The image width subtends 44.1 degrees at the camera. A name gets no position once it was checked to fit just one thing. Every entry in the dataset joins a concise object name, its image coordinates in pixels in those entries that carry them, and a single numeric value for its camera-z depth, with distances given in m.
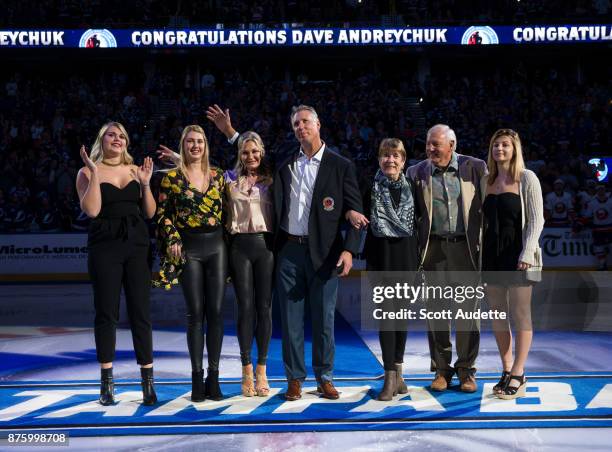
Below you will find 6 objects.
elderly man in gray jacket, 5.14
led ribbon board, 21.31
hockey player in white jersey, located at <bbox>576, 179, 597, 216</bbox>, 13.11
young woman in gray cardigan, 4.90
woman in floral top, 4.88
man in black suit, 4.93
